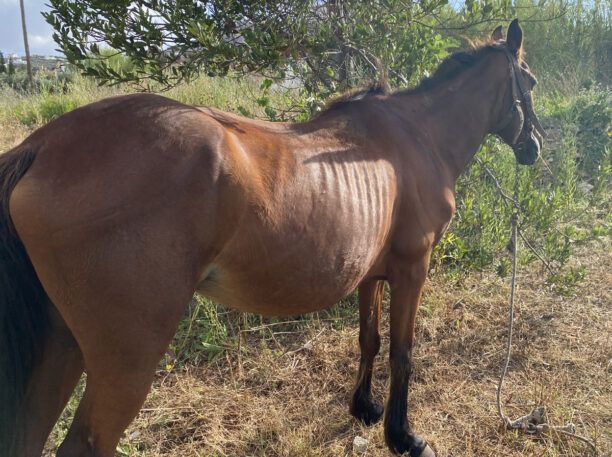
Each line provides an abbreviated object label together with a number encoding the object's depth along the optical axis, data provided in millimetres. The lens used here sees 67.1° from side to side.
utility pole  11543
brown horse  1438
